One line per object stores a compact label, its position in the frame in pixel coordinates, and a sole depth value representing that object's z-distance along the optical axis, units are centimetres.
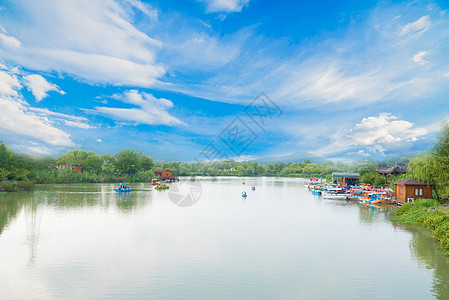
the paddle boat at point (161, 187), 5840
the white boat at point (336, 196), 4338
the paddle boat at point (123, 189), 4836
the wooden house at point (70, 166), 8588
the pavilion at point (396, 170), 4509
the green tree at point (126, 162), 8712
